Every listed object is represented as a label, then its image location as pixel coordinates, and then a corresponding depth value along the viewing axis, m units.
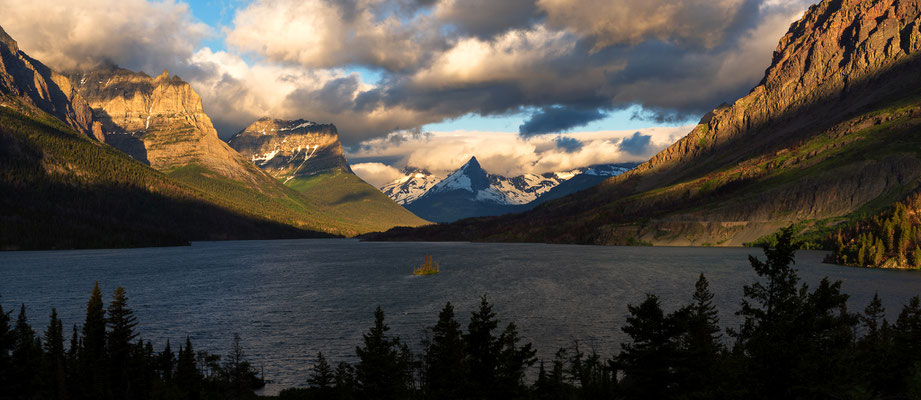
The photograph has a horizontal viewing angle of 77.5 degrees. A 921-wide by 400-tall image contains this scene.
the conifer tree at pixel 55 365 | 54.53
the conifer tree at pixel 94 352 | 59.47
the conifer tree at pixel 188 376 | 58.72
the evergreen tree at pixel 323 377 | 54.44
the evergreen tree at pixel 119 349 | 63.75
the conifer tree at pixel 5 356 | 53.00
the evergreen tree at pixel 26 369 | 54.12
